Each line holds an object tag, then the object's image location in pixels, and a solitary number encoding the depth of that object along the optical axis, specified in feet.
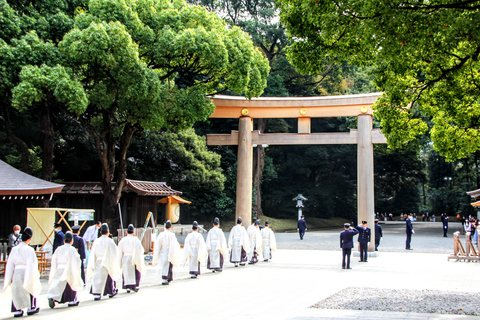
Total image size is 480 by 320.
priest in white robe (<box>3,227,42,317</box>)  26.48
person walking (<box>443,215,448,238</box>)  97.85
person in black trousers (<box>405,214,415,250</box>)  68.44
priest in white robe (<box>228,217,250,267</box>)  50.60
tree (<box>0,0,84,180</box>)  51.70
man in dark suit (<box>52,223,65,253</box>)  39.93
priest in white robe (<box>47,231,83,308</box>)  28.96
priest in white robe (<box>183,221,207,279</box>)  41.98
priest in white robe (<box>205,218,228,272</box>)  45.68
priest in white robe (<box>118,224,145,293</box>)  33.99
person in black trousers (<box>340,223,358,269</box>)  47.29
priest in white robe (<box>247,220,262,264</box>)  54.03
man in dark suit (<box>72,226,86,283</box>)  33.01
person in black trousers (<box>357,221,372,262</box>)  53.36
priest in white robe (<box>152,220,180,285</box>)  38.50
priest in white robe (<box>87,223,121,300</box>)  31.58
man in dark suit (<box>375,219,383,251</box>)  63.36
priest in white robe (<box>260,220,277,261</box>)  55.77
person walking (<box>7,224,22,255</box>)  37.97
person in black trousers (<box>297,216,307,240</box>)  88.28
